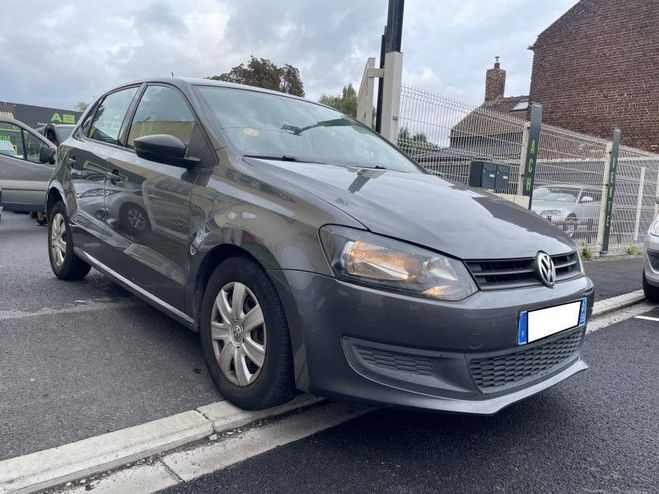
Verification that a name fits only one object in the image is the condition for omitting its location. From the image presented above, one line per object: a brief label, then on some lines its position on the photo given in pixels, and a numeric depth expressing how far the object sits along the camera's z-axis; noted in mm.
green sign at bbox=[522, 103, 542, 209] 7491
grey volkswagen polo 2049
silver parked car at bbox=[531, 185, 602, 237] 8641
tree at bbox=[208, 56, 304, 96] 34938
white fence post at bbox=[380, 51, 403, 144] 6105
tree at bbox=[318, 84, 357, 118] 43328
